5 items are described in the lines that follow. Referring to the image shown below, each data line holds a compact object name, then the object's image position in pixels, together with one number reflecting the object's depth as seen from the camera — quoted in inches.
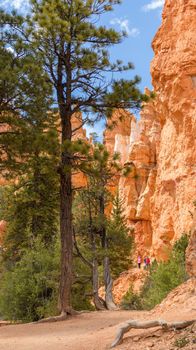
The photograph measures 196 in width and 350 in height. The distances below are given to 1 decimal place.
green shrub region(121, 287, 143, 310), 835.8
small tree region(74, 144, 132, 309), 716.0
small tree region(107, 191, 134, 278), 808.3
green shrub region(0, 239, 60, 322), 618.8
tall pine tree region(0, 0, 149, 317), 509.4
